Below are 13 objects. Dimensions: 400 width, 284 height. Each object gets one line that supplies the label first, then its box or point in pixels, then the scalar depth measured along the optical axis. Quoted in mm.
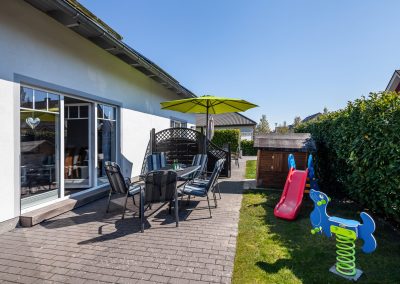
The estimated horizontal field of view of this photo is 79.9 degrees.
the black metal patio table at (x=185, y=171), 5371
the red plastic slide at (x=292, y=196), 4848
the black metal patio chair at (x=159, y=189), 4172
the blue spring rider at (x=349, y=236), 2725
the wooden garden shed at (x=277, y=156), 7359
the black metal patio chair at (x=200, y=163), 7133
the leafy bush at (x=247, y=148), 24438
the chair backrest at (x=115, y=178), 4730
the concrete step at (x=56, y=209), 4355
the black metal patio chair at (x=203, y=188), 4945
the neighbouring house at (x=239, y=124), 30422
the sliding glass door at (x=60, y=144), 4746
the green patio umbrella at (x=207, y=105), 7531
